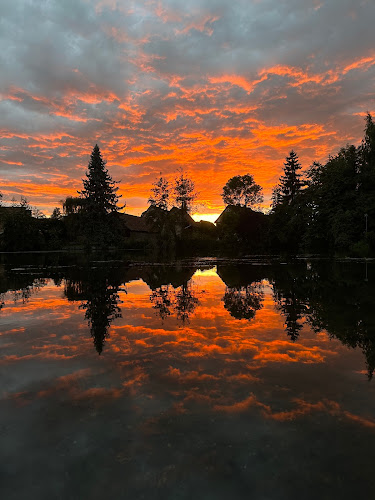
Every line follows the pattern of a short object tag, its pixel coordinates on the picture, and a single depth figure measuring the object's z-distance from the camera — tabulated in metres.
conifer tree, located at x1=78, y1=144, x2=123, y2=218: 59.34
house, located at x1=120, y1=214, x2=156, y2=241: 75.44
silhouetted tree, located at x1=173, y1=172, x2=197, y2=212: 69.38
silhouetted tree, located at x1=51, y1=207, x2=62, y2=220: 70.01
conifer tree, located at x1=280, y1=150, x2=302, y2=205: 78.81
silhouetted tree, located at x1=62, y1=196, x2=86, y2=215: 70.00
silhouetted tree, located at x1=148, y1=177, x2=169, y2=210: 70.81
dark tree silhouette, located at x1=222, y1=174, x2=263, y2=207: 86.56
